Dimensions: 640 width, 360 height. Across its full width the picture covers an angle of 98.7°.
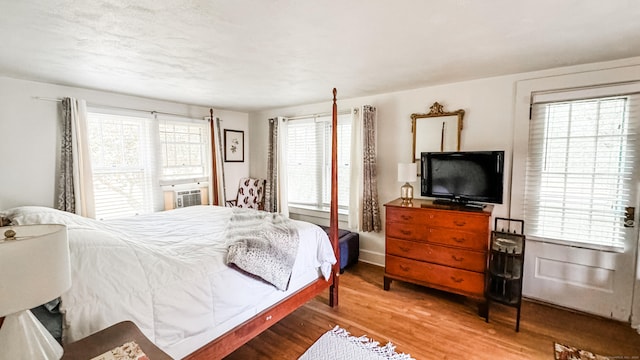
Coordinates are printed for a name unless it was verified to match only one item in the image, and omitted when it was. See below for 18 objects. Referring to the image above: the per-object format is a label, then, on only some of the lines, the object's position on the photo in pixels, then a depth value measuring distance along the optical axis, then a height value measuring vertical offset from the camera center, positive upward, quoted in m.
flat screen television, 2.68 -0.13
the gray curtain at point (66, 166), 3.01 -0.02
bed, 1.38 -0.70
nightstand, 1.08 -0.75
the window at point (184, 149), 4.00 +0.23
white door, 2.43 -0.38
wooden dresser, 2.59 -0.84
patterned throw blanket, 1.89 -0.63
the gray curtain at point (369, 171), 3.64 -0.10
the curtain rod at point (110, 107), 2.95 +0.72
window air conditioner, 4.14 -0.53
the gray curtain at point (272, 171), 4.60 -0.12
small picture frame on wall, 4.82 +0.33
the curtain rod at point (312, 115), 3.92 +0.74
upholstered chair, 4.80 -0.55
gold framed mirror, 3.15 +0.40
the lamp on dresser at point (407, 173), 3.09 -0.11
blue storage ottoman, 3.58 -1.13
